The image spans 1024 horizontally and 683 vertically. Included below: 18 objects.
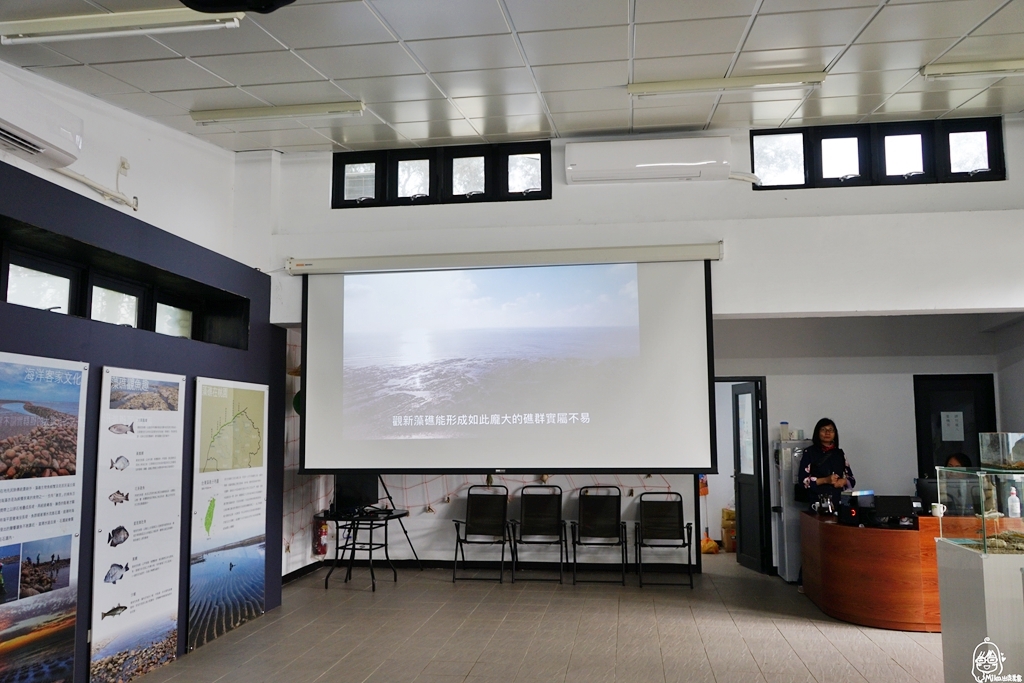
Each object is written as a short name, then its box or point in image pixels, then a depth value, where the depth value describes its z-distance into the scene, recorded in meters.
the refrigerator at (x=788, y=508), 7.23
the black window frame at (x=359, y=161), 6.66
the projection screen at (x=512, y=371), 6.01
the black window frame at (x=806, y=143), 6.20
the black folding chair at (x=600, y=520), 7.45
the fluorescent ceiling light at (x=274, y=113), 5.60
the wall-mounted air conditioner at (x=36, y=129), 3.88
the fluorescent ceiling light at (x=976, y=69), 4.95
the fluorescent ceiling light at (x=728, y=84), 5.14
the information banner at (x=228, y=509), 5.36
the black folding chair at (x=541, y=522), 7.64
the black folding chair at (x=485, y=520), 7.71
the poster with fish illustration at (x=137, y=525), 4.42
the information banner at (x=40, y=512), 3.74
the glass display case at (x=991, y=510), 3.63
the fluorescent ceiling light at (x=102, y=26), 4.03
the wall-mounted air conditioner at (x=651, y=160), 6.00
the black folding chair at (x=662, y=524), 7.38
